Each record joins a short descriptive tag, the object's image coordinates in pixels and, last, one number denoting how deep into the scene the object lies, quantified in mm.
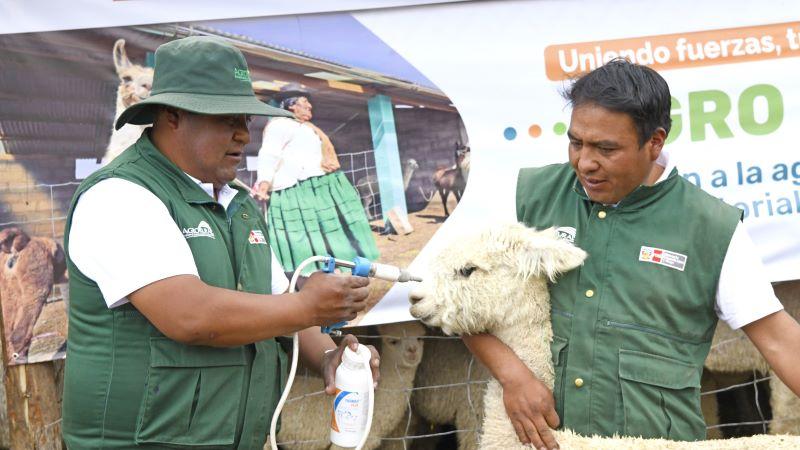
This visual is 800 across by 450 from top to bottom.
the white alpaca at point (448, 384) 5055
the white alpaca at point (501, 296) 2621
